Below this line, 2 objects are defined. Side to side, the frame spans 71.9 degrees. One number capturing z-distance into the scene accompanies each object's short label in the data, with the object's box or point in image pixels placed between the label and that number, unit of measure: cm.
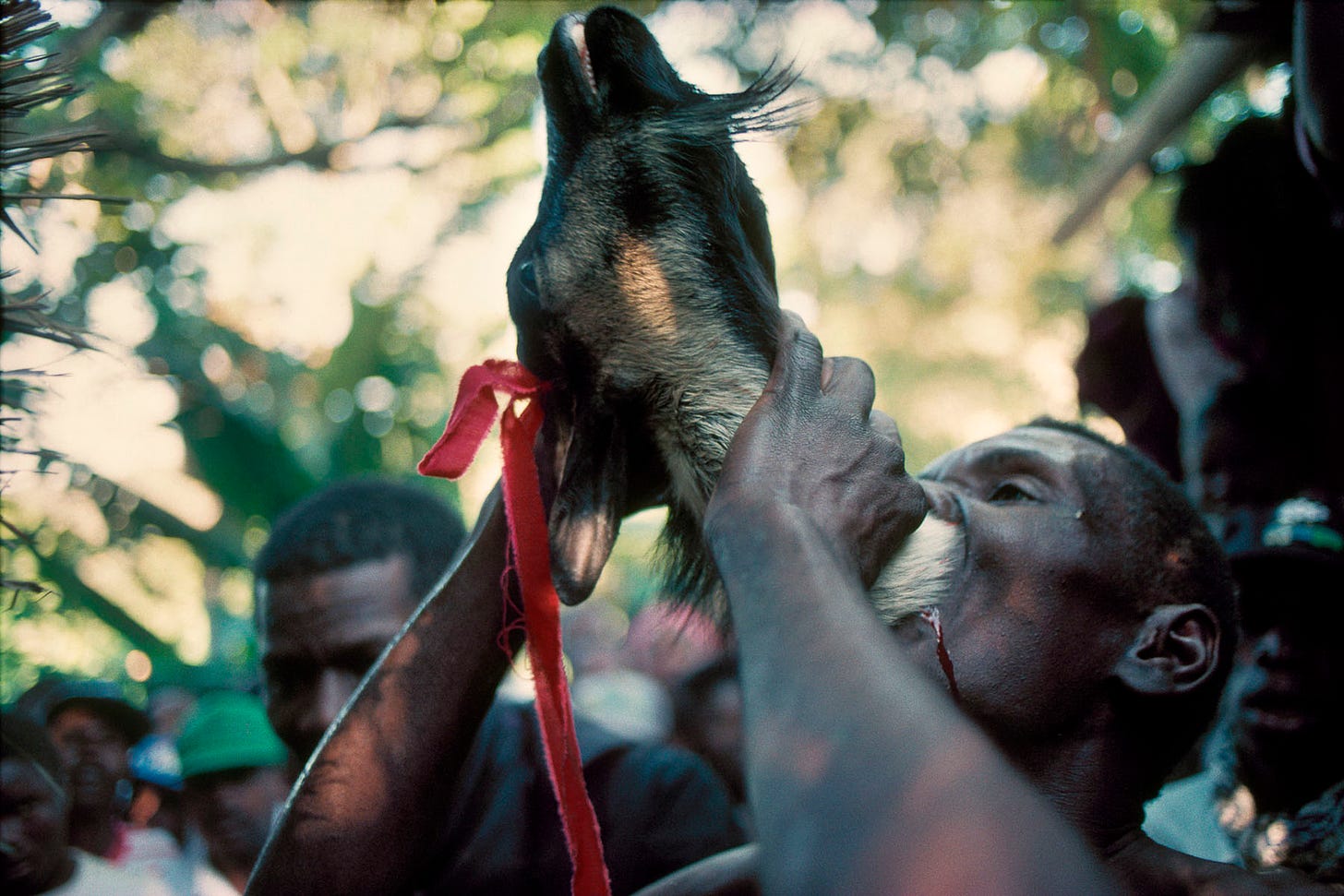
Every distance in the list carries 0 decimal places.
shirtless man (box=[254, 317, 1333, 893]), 84
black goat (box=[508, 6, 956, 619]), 131
